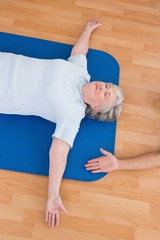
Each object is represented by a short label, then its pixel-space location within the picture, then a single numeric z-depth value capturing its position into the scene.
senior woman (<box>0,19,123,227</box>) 1.32
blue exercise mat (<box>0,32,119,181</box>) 1.41
